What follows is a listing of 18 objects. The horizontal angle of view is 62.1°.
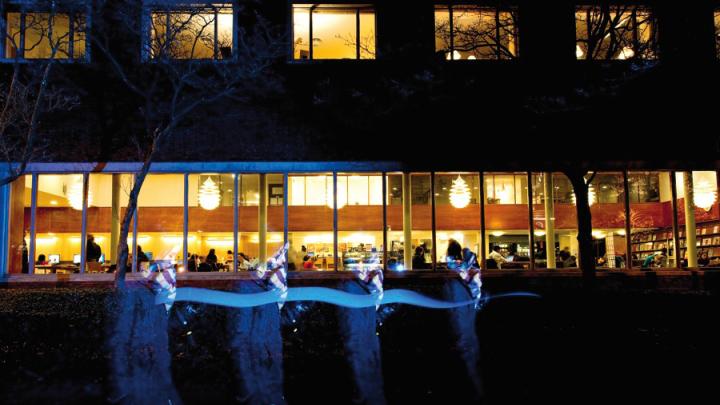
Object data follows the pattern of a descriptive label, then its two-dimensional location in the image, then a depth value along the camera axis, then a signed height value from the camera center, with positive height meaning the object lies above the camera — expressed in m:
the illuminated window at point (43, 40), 15.09 +5.39
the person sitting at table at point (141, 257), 15.80 -0.33
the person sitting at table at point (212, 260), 15.96 -0.43
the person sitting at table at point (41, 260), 16.23 -0.39
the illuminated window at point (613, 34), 11.70 +4.73
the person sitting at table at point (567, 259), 16.41 -0.51
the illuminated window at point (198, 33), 14.01 +5.38
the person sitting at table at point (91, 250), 15.80 -0.14
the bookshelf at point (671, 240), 16.39 +0.00
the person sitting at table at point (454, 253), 15.79 -0.30
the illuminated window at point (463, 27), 16.11 +5.82
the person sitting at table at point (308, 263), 15.96 -0.53
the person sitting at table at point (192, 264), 15.93 -0.53
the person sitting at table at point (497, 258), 16.38 -0.46
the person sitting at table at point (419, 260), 16.12 -0.48
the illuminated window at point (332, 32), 16.20 +5.75
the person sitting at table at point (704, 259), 16.53 -0.54
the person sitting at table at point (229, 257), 16.55 -0.38
